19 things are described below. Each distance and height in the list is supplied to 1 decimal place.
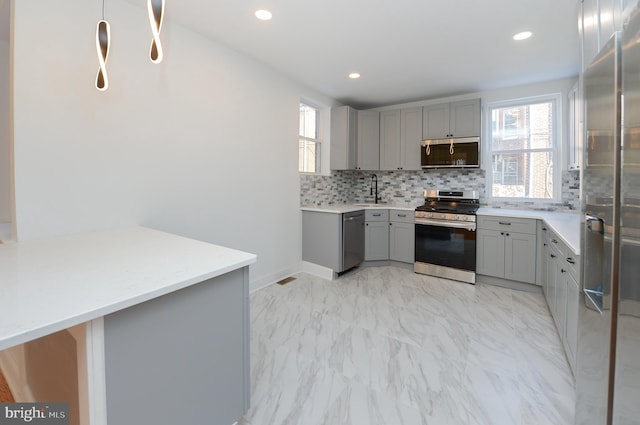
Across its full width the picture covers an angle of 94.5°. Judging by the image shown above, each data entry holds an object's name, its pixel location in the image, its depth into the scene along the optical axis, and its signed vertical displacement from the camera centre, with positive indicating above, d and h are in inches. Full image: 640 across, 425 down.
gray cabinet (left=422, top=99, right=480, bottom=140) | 155.9 +49.0
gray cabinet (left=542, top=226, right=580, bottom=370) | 73.4 -23.3
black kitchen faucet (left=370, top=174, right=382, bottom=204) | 201.4 +14.2
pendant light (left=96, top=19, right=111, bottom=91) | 62.4 +35.8
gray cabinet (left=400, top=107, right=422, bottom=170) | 173.6 +42.8
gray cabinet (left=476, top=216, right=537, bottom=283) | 132.0 -18.1
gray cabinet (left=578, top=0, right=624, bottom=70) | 38.1 +28.0
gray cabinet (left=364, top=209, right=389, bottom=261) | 170.2 -15.3
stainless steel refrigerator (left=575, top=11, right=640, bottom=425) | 33.6 -4.0
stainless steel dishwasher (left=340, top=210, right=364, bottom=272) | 151.3 -16.5
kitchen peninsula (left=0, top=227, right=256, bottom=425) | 36.2 -15.7
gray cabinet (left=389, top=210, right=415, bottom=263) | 166.2 -15.8
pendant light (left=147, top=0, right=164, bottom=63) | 50.4 +33.2
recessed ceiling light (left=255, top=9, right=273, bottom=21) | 91.8 +61.3
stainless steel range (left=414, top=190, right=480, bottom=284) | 145.3 -14.9
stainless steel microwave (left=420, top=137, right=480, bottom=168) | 155.1 +30.7
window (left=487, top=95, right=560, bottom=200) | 149.3 +32.2
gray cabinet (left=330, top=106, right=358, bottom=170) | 175.8 +43.0
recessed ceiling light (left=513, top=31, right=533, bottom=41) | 103.3 +61.7
